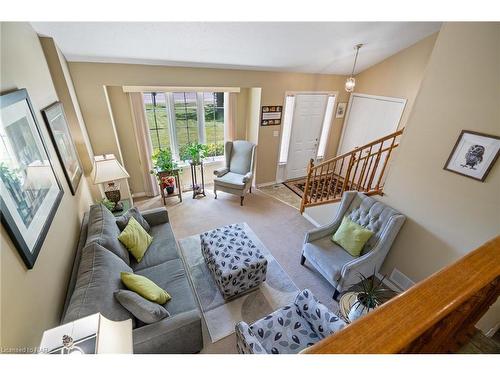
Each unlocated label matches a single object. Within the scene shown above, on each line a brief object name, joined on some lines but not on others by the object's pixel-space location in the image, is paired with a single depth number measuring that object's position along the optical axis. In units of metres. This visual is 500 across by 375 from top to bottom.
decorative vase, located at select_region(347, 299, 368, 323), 1.66
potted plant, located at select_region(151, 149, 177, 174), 3.66
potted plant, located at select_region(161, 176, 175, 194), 3.80
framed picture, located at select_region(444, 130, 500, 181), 1.60
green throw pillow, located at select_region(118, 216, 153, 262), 2.12
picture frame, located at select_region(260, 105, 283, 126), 4.05
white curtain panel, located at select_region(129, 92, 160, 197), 3.48
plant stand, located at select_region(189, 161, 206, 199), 4.06
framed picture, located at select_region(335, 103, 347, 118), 4.71
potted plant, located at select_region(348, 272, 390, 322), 1.63
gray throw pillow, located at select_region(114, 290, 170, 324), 1.46
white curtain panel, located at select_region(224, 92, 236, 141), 4.12
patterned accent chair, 1.53
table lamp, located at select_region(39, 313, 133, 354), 0.73
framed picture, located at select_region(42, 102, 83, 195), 1.84
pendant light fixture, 3.27
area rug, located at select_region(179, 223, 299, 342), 2.06
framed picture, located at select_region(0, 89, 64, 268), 1.02
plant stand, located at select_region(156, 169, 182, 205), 3.71
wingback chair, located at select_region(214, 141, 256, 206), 3.88
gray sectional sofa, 1.38
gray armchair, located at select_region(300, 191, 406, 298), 2.14
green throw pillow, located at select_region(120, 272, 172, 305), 1.62
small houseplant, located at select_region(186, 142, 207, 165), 3.85
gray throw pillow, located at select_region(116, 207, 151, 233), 2.33
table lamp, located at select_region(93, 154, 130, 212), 2.49
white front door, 4.39
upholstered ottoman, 2.12
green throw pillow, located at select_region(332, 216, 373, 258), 2.27
